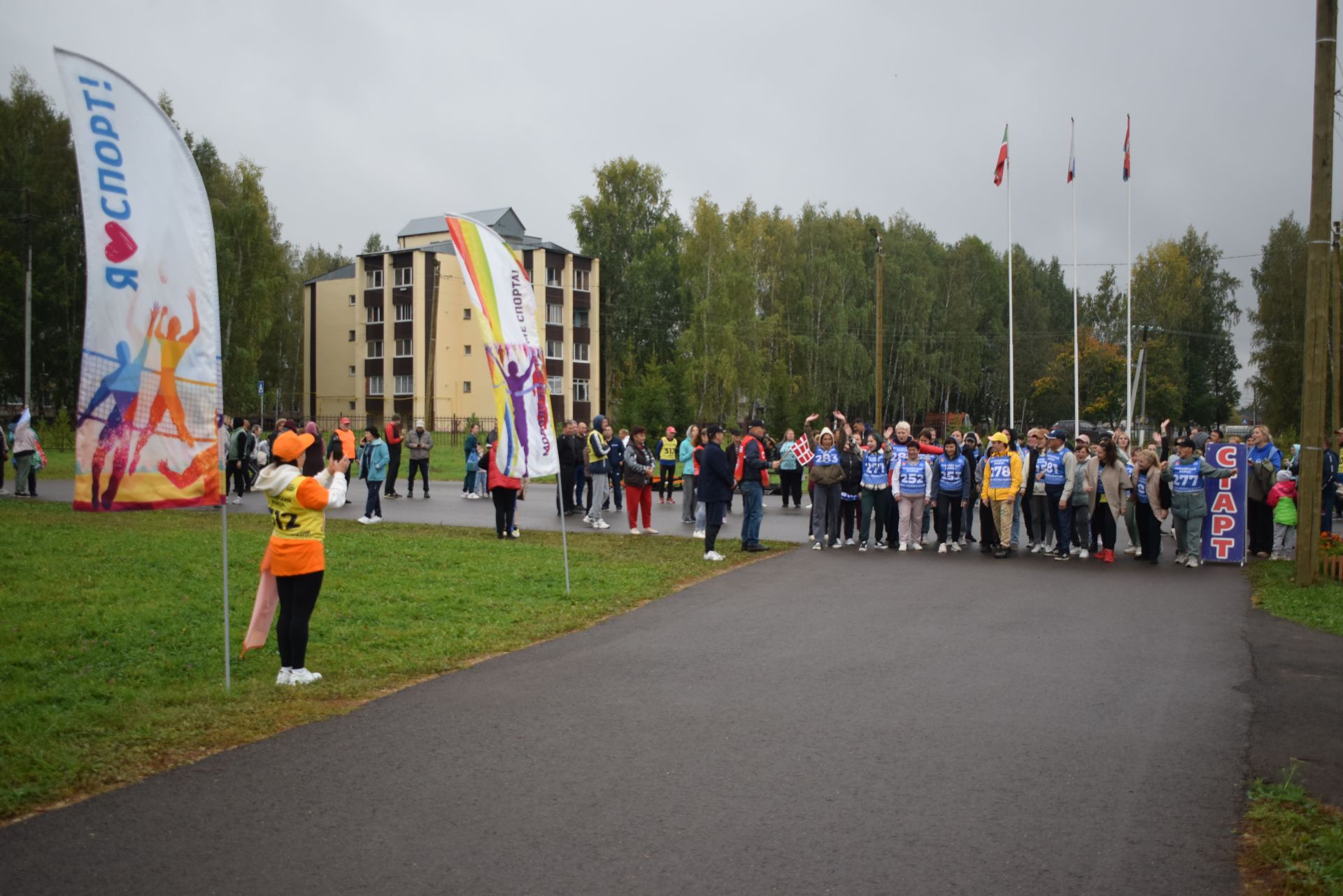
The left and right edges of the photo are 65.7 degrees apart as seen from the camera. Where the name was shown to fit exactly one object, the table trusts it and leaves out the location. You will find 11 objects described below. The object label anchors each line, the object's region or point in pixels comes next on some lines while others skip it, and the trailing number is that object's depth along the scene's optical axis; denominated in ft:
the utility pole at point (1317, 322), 43.70
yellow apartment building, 226.38
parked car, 169.61
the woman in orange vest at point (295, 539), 25.49
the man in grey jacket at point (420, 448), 87.04
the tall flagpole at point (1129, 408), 121.80
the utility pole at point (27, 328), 133.69
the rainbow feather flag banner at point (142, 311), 22.12
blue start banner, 51.37
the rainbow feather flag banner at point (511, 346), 39.45
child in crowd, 52.85
